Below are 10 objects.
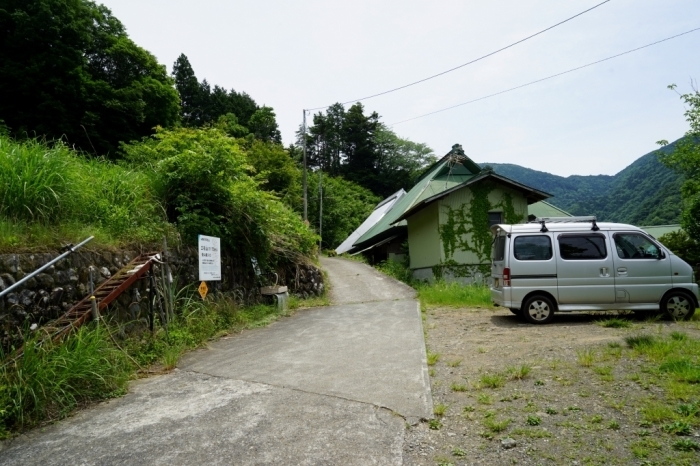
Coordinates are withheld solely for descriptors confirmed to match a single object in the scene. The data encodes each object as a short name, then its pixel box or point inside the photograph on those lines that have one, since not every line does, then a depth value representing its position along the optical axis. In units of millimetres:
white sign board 7527
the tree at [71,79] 18989
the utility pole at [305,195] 22162
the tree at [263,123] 39906
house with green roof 17266
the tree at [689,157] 23781
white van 8453
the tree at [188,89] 39656
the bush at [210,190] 8602
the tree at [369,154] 50844
